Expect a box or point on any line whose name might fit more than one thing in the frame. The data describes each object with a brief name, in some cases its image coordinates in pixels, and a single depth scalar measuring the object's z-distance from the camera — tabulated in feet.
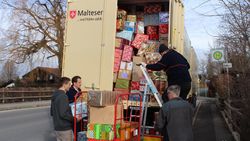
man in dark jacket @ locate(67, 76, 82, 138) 29.53
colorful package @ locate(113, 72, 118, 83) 31.78
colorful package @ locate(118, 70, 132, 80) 31.68
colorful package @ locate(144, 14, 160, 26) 34.34
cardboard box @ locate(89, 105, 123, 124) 23.03
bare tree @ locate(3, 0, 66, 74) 137.90
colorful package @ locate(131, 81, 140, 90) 31.37
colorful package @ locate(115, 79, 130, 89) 31.73
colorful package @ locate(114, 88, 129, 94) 31.49
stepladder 26.76
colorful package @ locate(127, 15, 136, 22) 33.84
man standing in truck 26.55
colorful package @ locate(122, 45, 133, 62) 32.23
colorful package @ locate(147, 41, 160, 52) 32.53
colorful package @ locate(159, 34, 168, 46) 32.30
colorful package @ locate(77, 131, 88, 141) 25.02
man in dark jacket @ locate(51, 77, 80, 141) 25.29
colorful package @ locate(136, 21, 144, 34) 33.86
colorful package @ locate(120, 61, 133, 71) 31.96
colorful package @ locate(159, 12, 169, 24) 32.95
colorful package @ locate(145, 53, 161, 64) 31.50
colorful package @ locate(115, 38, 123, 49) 32.22
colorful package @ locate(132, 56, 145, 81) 31.45
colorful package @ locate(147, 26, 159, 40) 33.65
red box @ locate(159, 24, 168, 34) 32.87
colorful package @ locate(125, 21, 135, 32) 33.36
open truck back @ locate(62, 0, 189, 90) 30.27
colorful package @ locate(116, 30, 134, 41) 32.86
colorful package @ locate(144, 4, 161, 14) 34.39
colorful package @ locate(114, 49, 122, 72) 31.89
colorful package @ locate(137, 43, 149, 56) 32.36
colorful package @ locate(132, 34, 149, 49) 32.89
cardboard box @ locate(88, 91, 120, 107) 23.11
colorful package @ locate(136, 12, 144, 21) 35.01
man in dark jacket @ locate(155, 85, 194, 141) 22.21
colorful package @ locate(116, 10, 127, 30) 32.58
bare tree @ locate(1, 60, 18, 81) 139.23
